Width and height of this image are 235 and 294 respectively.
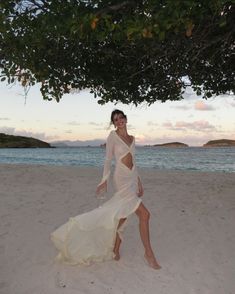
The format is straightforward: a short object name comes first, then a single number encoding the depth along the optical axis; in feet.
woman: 21.40
